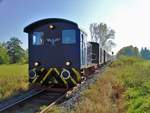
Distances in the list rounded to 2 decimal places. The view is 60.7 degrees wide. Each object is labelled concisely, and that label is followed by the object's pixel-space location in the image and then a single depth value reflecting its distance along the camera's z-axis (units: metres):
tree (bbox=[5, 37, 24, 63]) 34.33
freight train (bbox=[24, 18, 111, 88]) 5.77
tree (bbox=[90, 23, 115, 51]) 36.85
